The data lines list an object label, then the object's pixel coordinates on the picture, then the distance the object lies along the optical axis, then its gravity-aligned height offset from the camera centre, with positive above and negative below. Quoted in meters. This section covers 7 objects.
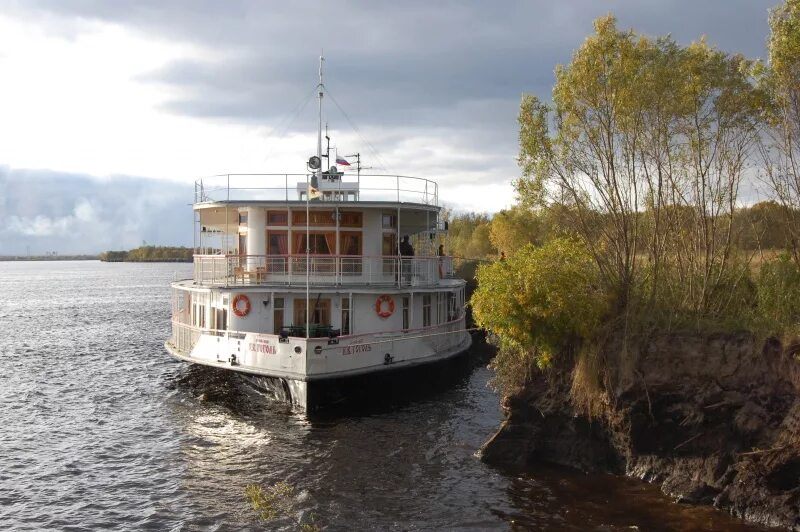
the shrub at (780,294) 14.50 -0.82
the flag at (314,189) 23.38 +2.66
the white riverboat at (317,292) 22.02 -1.09
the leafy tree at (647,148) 16.80 +3.05
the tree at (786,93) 15.10 +4.00
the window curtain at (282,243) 26.16 +0.82
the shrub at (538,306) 15.97 -1.09
